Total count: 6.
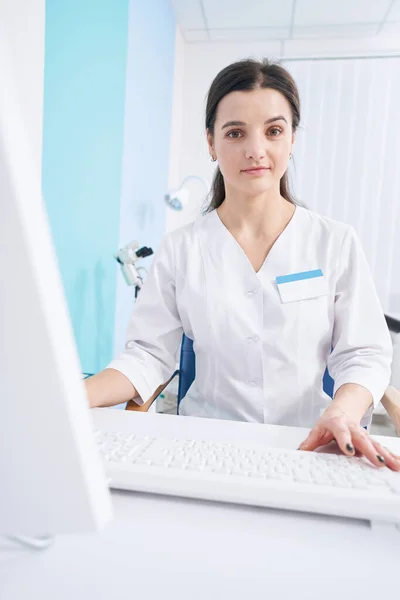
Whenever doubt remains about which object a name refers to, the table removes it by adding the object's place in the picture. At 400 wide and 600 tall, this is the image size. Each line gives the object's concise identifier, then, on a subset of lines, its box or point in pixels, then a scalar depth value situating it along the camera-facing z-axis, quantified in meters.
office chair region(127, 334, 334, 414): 1.26
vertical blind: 3.01
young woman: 1.07
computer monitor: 0.18
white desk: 0.39
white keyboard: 0.50
